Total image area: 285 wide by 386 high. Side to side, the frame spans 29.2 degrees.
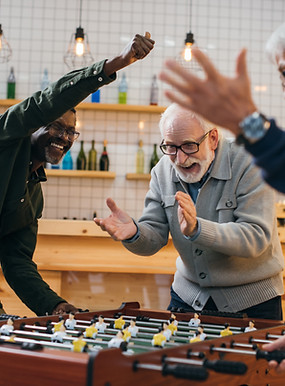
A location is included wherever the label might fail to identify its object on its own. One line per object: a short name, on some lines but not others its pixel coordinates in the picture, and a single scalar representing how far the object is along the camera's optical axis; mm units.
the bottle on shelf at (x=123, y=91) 5555
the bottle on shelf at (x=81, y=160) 5418
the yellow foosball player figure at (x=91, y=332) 1566
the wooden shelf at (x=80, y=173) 5254
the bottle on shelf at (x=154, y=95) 5535
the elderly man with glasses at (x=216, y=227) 2207
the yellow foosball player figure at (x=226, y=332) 1705
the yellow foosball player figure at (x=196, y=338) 1521
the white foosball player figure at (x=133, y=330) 1648
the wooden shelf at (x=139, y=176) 5357
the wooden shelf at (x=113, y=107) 5410
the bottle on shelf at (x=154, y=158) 5487
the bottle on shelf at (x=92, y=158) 5434
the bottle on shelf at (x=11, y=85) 5523
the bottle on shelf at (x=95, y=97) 5484
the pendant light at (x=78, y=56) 5555
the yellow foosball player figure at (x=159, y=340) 1444
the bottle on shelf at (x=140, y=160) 5512
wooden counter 4008
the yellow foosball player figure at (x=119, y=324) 1794
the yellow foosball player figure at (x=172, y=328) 1714
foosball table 1103
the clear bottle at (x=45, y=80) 5534
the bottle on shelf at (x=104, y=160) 5434
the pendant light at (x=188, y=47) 4914
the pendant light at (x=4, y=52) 5609
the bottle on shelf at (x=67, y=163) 5406
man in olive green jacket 2043
